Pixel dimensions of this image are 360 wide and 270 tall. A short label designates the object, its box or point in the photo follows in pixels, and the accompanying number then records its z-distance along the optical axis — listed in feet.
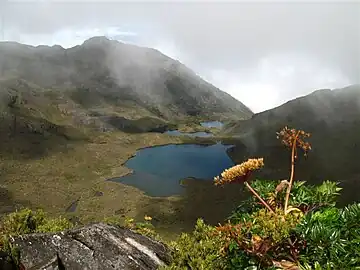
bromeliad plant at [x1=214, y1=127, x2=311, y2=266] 24.40
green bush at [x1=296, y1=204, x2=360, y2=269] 22.12
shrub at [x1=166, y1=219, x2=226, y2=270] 37.15
